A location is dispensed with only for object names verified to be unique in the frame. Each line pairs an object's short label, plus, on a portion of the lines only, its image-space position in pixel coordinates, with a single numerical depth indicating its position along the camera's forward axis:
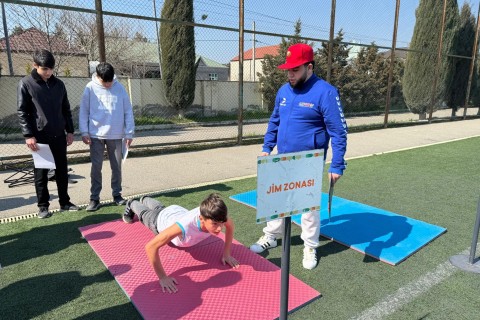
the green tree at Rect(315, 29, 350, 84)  20.97
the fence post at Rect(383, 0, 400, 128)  11.66
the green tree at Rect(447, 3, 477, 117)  17.59
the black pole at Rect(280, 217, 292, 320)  1.86
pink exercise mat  2.46
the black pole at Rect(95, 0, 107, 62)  6.16
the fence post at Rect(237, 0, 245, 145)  7.89
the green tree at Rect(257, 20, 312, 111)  19.20
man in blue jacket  2.81
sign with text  1.72
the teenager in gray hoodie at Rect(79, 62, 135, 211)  4.20
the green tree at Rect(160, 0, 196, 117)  17.64
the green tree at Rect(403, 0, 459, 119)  15.27
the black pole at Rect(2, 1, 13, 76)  9.34
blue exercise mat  3.38
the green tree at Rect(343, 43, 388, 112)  22.64
